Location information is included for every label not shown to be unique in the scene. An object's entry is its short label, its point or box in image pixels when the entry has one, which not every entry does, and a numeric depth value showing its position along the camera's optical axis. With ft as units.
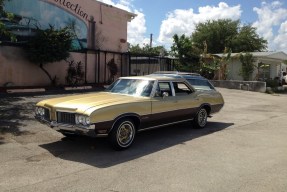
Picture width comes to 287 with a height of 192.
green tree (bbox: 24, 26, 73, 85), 37.03
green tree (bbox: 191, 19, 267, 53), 104.45
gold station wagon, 15.50
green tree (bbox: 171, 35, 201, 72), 64.32
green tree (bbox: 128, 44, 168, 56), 137.62
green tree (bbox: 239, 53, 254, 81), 63.40
